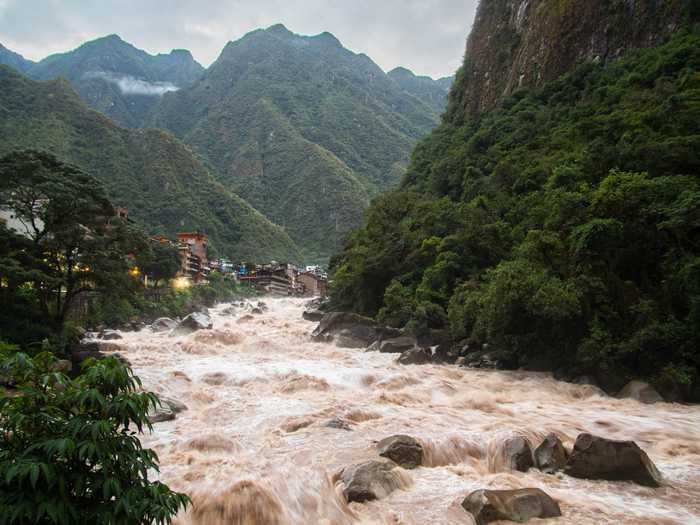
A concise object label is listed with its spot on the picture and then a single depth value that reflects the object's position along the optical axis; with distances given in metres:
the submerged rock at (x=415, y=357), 20.91
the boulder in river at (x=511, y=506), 6.25
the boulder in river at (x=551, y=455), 8.18
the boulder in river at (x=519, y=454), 8.31
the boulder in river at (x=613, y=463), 7.57
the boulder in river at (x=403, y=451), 8.47
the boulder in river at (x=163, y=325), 33.56
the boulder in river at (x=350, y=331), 27.16
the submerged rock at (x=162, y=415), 11.13
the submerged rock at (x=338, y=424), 10.85
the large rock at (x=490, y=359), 18.95
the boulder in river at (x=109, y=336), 27.39
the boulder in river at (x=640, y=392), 13.38
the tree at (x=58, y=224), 18.41
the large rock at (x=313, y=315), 42.53
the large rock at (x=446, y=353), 21.21
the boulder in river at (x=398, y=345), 23.84
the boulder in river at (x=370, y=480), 7.11
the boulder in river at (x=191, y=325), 31.17
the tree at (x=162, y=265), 49.03
